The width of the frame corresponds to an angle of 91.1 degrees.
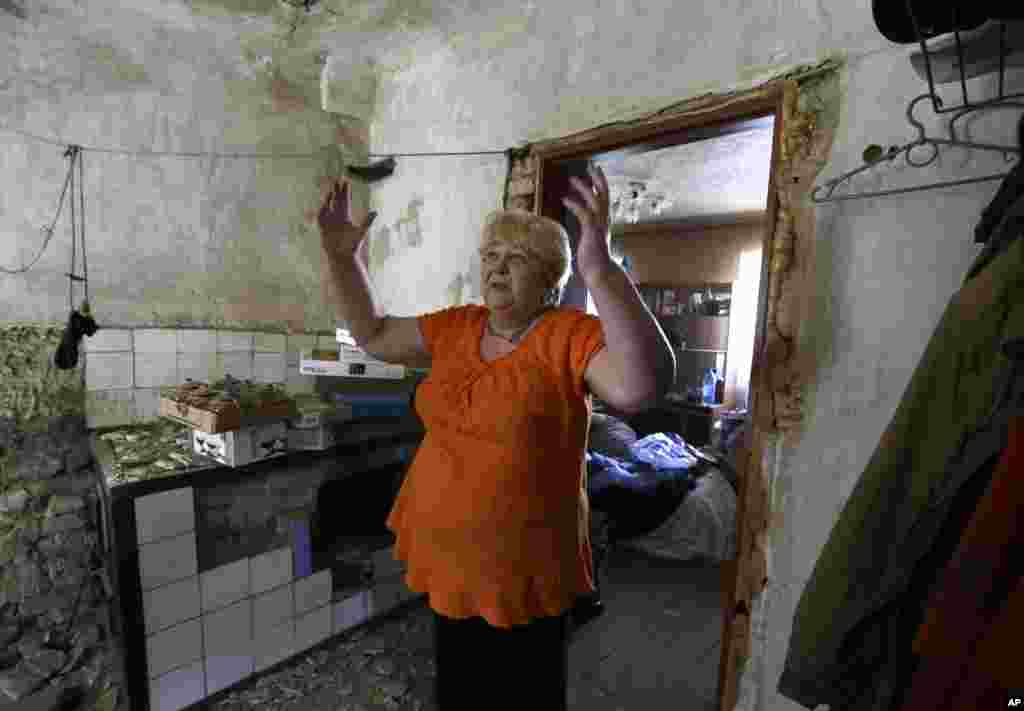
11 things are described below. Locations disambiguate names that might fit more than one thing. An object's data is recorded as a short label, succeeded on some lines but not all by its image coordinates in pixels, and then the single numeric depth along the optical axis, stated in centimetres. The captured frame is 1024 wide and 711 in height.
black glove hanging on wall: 161
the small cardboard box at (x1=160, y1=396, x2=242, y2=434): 133
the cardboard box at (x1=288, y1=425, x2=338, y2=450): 156
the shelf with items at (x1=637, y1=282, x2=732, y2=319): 442
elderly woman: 80
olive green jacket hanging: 53
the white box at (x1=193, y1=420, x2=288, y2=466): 139
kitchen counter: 127
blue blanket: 225
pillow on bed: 284
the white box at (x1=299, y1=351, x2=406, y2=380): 176
